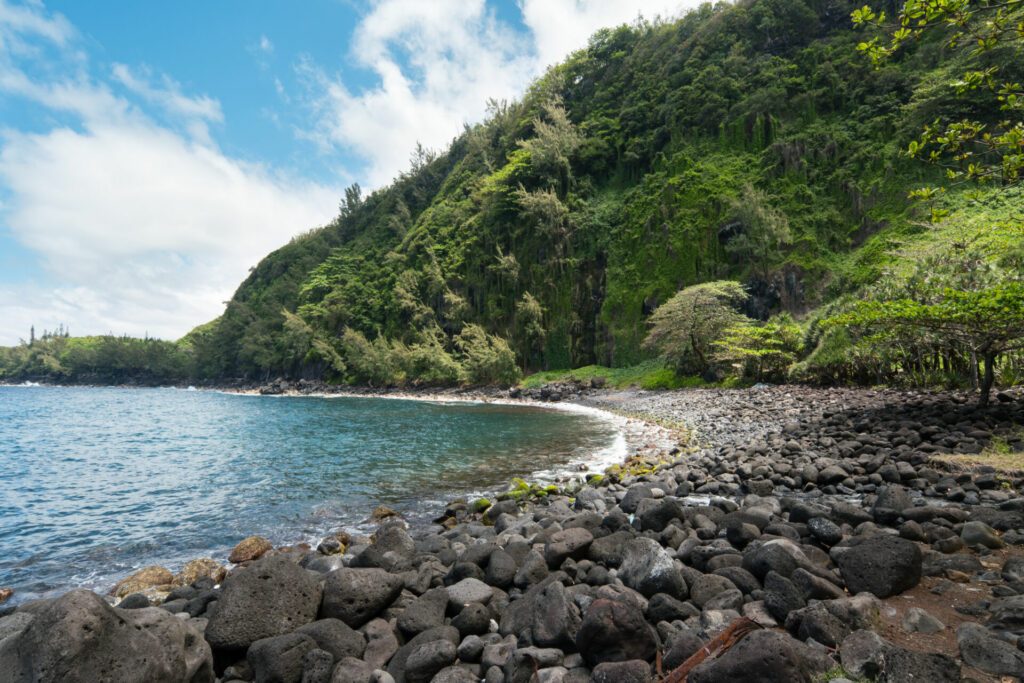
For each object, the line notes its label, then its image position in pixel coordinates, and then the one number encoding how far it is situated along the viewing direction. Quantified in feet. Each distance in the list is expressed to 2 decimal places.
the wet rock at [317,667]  12.84
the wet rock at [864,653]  9.27
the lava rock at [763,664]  8.88
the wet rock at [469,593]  16.42
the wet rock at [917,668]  8.29
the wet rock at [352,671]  12.59
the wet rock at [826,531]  17.01
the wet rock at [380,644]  14.21
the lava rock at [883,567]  13.30
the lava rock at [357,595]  15.90
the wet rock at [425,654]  13.02
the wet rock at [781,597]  12.57
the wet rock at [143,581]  22.91
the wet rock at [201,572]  24.02
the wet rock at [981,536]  15.37
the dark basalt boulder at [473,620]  14.88
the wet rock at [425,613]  15.31
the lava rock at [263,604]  14.48
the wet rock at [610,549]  18.31
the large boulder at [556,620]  12.83
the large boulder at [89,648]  10.74
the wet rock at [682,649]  11.00
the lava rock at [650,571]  14.78
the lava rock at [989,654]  8.80
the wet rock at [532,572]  17.69
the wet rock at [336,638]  14.06
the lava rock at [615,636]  11.62
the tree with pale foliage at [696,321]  108.27
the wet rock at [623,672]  10.20
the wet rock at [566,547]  18.72
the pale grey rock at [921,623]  11.14
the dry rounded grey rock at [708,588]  14.26
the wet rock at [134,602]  18.84
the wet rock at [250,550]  26.78
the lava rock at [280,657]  12.92
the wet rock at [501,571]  18.19
